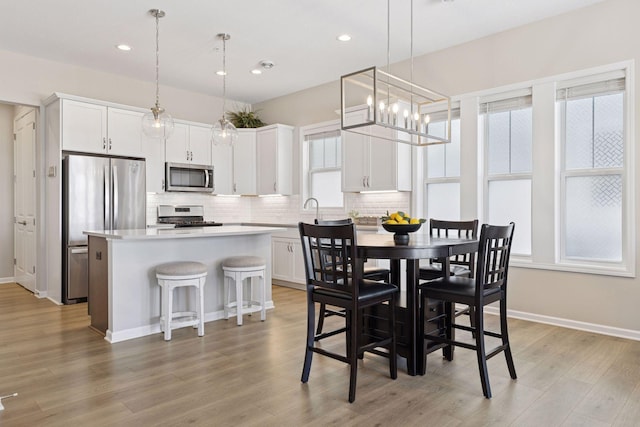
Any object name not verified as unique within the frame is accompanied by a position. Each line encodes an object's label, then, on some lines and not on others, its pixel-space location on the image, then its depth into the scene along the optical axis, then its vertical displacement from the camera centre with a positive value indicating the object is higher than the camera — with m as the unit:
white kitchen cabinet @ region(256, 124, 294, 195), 6.79 +0.79
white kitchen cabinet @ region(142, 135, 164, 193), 5.95 +0.64
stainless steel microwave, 6.23 +0.46
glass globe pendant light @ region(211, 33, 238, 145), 4.49 +0.79
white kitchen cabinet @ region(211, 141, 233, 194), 6.91 +0.63
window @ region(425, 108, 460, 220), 5.09 +0.42
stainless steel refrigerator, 5.18 +0.04
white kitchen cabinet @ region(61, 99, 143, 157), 5.21 +1.00
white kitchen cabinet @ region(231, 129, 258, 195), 7.11 +0.77
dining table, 2.66 -0.41
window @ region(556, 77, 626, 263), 3.97 +0.35
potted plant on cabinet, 7.25 +1.48
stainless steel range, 6.37 -0.12
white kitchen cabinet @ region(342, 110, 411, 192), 5.24 +0.55
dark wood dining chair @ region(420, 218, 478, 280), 3.64 -0.50
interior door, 5.88 +0.13
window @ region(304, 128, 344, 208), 6.38 +0.61
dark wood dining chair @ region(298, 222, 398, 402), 2.54 -0.53
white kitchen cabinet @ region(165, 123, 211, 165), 6.31 +0.95
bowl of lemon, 3.08 -0.13
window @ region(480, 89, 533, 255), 4.54 +0.48
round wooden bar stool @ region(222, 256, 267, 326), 4.21 -0.72
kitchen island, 3.73 -0.58
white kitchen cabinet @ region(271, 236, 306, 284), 6.11 -0.76
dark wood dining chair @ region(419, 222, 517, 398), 2.62 -0.53
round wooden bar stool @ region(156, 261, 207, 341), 3.73 -0.66
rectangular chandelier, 5.17 +1.26
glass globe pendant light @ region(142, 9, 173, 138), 4.04 +0.80
